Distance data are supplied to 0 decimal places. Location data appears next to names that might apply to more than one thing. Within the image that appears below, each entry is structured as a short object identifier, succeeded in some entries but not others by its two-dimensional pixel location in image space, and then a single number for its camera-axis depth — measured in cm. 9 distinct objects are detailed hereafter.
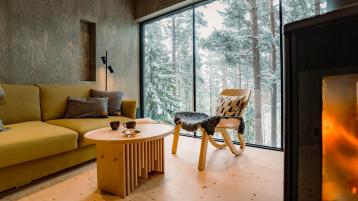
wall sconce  370
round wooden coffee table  165
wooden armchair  223
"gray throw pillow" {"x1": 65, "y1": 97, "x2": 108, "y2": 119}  277
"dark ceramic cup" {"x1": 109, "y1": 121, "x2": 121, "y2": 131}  196
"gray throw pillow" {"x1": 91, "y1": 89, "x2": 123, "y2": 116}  305
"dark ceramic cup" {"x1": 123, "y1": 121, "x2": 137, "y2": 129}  190
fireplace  68
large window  283
